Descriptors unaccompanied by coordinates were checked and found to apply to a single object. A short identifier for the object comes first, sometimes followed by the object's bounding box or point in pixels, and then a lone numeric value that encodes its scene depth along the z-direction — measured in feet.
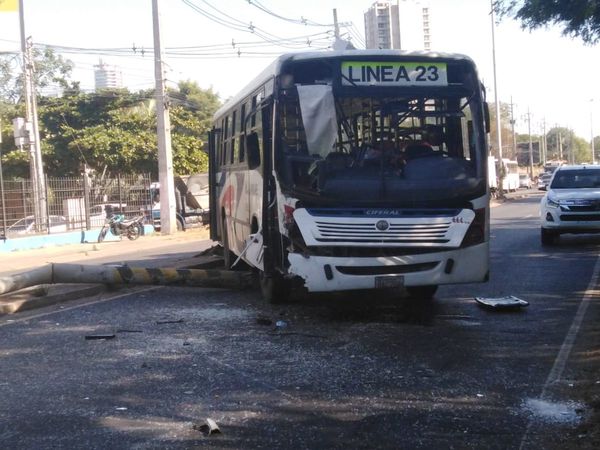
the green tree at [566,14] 40.19
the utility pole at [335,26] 117.11
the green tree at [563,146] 461.25
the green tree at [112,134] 127.85
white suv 53.31
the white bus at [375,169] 27.09
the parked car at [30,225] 81.05
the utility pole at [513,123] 298.74
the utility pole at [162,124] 88.43
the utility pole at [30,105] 94.77
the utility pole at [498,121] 146.10
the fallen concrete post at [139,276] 36.22
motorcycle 88.37
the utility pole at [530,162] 278.46
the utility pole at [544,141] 391.38
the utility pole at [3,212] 77.05
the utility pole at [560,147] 445.37
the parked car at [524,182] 269.03
